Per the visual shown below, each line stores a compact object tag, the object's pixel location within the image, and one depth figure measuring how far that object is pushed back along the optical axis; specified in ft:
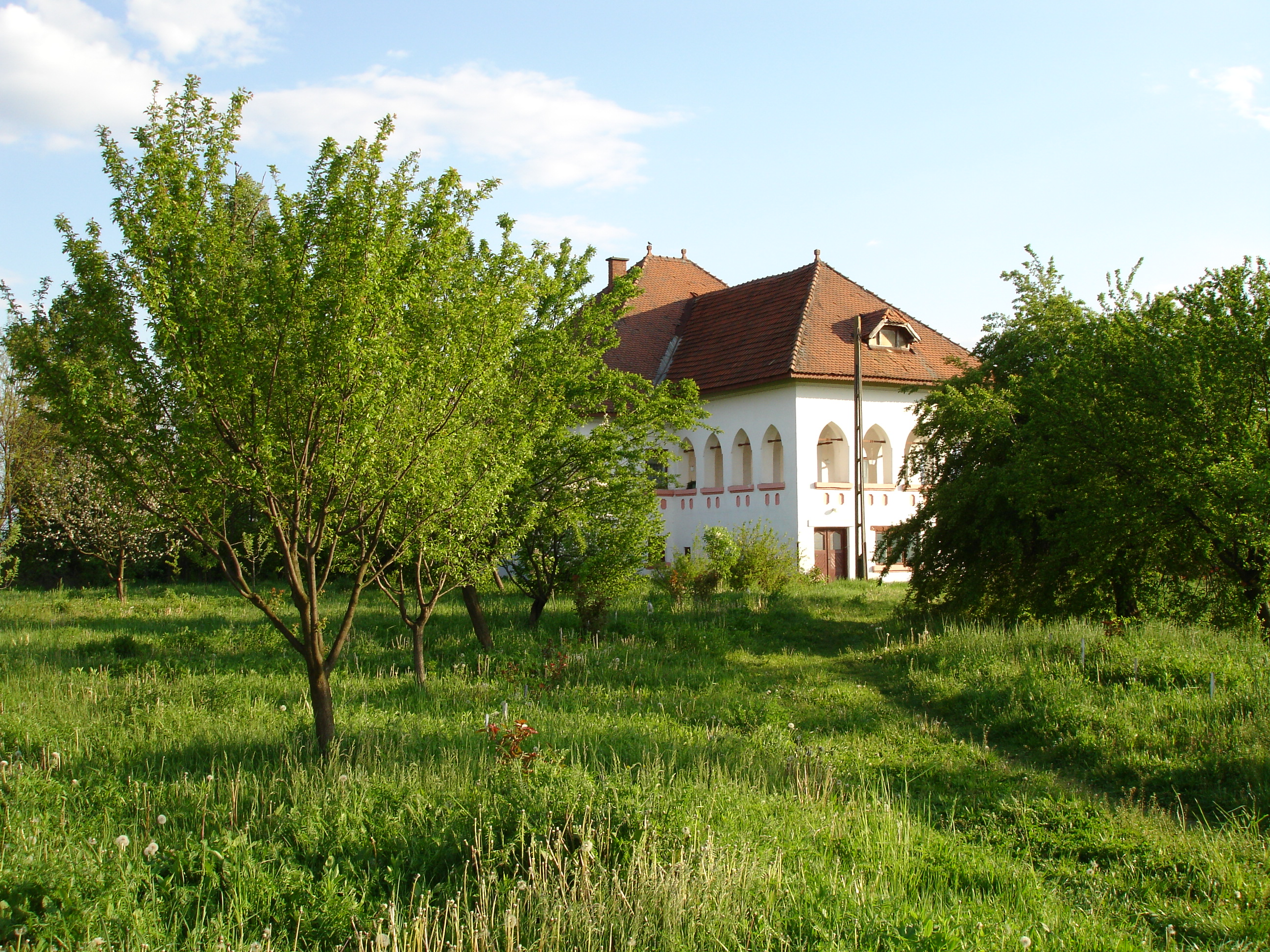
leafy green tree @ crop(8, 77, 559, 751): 22.26
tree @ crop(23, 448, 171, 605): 74.79
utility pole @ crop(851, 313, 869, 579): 89.81
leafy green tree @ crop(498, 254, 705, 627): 45.98
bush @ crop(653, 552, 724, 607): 70.74
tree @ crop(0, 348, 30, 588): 79.20
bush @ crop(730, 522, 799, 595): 81.00
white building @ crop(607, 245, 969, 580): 97.25
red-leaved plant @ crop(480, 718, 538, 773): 22.20
